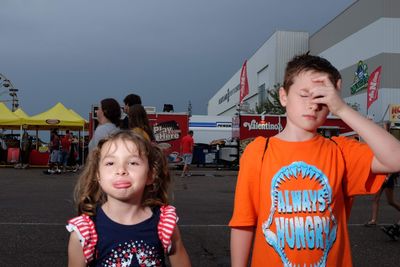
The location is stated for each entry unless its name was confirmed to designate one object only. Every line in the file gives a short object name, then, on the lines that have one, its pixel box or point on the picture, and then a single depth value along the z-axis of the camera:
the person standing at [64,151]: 20.73
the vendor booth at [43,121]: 22.61
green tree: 48.49
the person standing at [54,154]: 20.09
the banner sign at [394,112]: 32.83
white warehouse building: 35.28
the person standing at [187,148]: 19.91
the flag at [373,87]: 30.47
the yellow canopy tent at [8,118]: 22.61
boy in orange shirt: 2.13
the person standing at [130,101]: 6.97
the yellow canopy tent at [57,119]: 22.53
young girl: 2.25
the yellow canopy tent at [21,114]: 24.24
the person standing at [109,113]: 6.43
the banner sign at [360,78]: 37.00
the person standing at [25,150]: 24.05
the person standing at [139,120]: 6.15
